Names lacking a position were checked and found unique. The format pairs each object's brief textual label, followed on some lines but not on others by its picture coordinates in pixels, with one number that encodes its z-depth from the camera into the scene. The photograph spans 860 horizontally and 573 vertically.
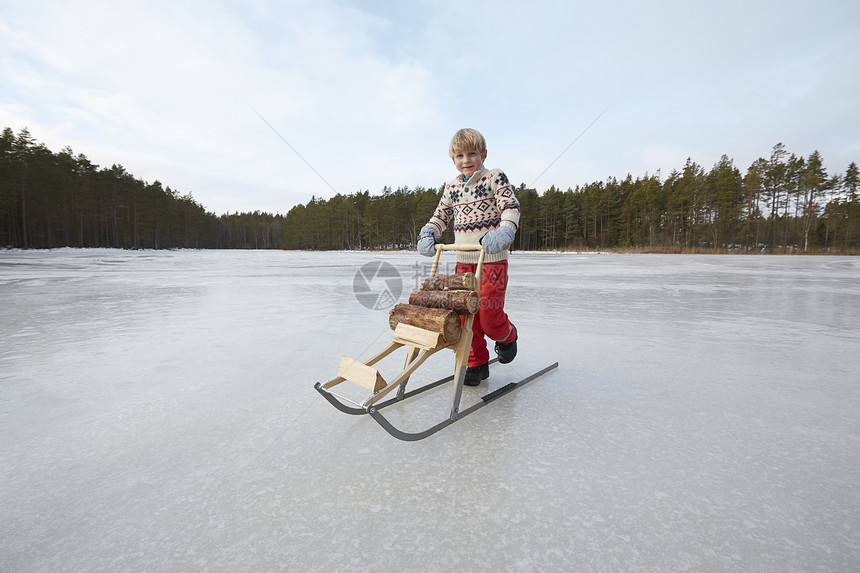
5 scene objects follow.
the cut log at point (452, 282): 2.05
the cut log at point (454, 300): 1.98
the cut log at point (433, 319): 1.95
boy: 2.43
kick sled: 1.91
